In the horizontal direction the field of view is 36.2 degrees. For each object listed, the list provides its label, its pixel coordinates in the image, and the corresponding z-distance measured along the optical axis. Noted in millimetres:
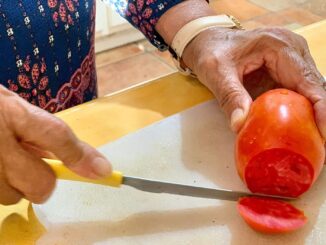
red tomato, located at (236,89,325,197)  581
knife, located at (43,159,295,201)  558
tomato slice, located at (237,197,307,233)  578
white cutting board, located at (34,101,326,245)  588
